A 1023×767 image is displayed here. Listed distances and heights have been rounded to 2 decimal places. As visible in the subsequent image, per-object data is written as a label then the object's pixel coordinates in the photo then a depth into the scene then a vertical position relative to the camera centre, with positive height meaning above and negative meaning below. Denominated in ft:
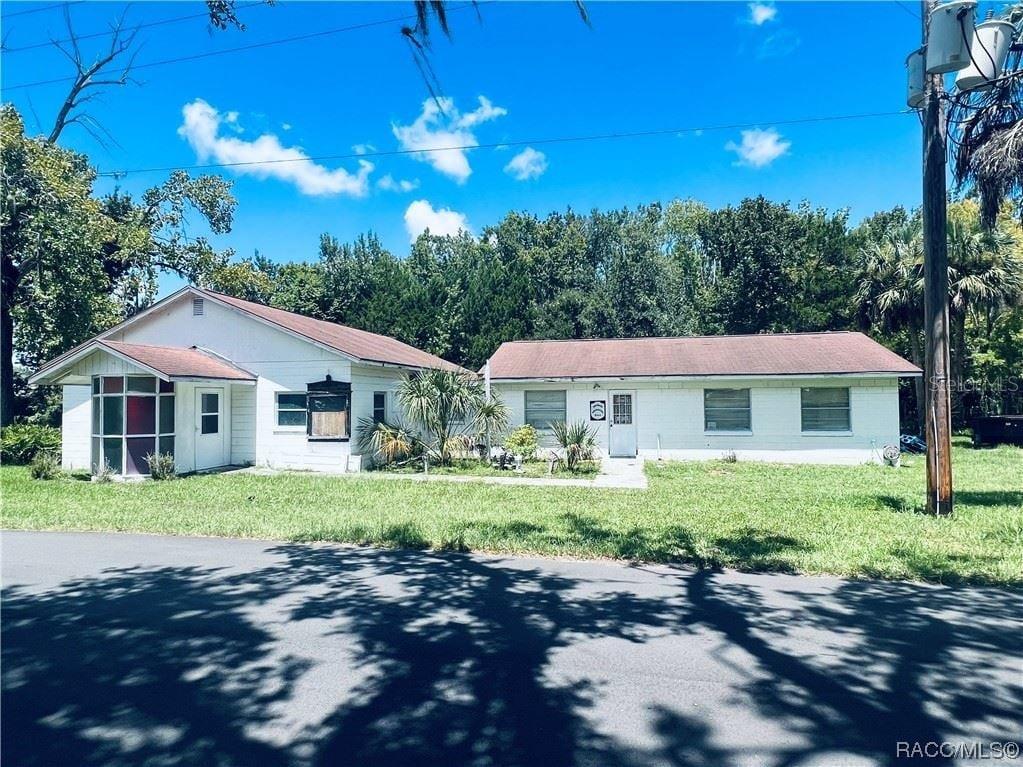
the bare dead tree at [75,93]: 63.31 +36.95
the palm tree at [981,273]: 70.54 +15.84
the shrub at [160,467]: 44.06 -4.28
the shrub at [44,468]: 44.86 -4.34
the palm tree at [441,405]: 50.55 +0.19
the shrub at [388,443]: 50.98 -3.11
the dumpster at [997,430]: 68.28 -3.44
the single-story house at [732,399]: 55.62 +0.51
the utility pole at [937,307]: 28.04 +4.61
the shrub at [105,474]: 43.91 -4.79
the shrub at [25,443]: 53.72 -2.92
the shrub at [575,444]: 49.11 -3.33
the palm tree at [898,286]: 74.43 +15.63
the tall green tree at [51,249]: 59.00 +17.37
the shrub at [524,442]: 53.26 -3.41
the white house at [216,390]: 45.21 +1.68
